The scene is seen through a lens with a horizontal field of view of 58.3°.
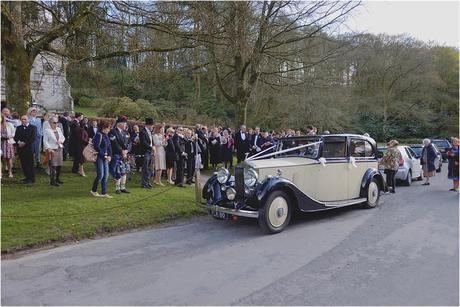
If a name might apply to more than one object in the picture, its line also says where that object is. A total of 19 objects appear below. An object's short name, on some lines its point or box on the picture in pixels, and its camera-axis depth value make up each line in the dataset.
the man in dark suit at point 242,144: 17.36
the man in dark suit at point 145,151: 12.03
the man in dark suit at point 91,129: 14.05
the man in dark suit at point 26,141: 10.98
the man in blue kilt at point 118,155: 10.73
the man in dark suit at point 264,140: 17.54
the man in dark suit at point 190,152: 13.66
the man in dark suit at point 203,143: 15.87
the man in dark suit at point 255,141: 17.28
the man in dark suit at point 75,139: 13.14
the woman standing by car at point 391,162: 14.10
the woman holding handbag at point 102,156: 10.16
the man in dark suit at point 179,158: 12.90
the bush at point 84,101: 46.66
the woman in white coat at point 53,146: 11.14
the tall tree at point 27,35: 11.52
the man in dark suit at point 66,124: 14.34
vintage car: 8.17
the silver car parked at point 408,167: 16.06
